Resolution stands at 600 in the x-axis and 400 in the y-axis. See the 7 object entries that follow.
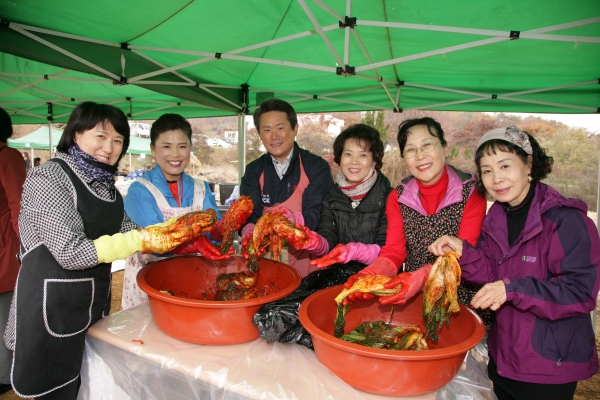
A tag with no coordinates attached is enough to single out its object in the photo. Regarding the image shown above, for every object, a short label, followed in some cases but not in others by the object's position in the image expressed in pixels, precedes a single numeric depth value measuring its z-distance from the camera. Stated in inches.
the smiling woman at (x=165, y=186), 99.7
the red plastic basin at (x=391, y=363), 48.7
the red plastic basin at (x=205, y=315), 62.1
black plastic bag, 63.5
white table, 55.1
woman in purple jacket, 59.2
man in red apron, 111.8
